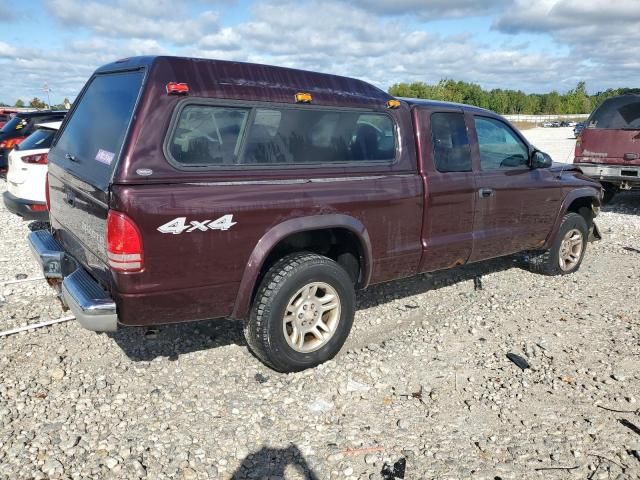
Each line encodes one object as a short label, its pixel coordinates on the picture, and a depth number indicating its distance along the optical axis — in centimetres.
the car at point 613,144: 928
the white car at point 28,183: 671
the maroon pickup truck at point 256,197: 317
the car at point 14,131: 1065
